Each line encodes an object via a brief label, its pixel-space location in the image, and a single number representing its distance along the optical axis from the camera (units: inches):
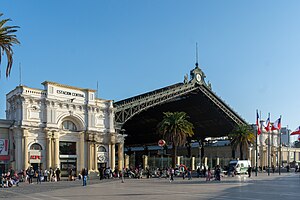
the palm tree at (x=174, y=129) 2295.8
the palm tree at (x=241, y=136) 2716.5
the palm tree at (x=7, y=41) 1053.2
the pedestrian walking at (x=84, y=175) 1303.6
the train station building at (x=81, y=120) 1791.3
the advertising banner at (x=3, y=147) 1768.0
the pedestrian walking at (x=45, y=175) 1690.5
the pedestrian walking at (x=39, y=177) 1581.0
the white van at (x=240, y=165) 2154.3
